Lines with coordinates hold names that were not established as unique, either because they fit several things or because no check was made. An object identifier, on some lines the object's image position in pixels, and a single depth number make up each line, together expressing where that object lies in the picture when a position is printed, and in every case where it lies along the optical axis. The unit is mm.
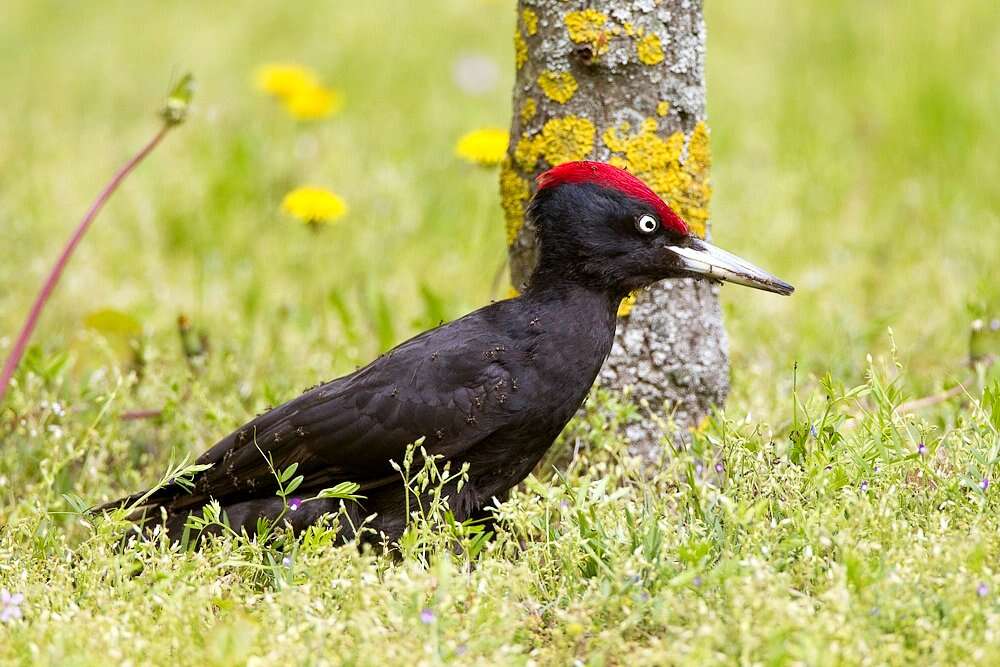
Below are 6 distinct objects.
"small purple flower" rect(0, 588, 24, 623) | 5467
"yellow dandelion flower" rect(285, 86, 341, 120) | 13086
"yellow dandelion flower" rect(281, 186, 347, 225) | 10047
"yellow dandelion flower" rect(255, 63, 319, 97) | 13180
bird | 6980
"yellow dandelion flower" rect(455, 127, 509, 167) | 9664
